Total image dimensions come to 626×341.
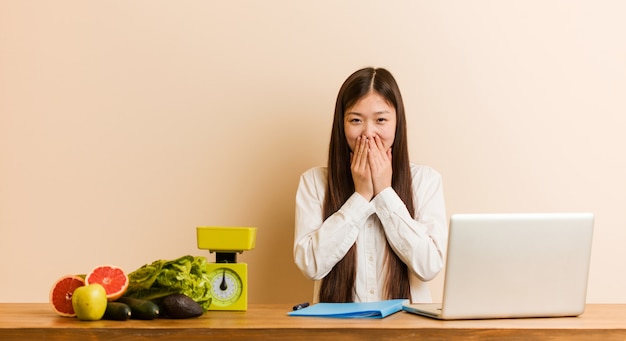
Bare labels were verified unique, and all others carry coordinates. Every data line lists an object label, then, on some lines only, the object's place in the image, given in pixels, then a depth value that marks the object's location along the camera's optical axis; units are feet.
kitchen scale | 7.34
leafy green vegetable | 6.78
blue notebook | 6.59
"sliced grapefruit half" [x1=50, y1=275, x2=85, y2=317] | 6.70
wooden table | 5.94
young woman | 8.60
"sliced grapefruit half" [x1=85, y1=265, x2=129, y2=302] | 6.77
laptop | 6.25
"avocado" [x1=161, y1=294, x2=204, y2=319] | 6.49
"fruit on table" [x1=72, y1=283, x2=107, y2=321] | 6.34
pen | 7.04
